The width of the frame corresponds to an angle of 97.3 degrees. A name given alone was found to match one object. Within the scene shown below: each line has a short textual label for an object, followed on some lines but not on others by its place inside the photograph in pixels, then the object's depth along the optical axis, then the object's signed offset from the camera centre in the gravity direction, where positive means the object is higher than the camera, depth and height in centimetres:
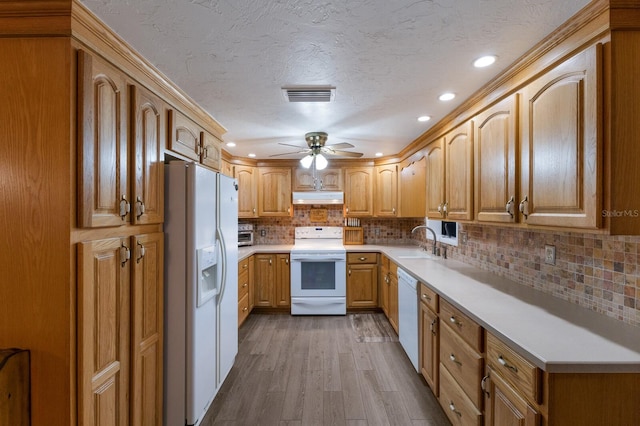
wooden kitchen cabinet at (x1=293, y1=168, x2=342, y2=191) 409 +47
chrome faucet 319 -39
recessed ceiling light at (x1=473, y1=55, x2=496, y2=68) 147 +81
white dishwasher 235 -92
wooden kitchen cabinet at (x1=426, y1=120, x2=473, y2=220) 205 +31
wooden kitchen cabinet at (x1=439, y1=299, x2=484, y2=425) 141 -87
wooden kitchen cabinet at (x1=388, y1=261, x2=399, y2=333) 306 -94
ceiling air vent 180 +78
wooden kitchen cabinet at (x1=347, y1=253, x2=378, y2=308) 379 -92
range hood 403 +22
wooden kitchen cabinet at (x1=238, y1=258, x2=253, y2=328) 325 -95
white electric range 373 -92
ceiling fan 278 +63
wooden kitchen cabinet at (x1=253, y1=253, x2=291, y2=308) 380 -94
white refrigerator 174 -50
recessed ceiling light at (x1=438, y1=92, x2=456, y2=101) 192 +80
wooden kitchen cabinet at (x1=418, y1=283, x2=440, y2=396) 196 -93
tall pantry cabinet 111 +5
